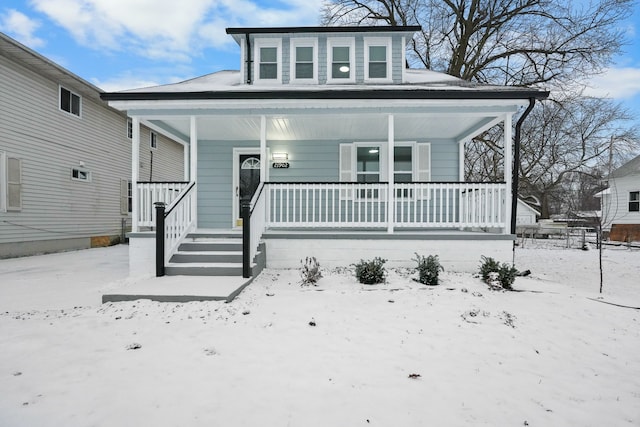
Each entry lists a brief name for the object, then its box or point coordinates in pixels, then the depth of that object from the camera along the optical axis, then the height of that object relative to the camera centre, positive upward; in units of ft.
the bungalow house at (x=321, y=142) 20.06 +5.96
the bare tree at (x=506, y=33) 39.70 +24.34
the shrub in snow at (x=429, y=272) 17.17 -3.18
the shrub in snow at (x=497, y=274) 16.83 -3.32
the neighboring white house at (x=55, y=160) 29.12 +5.53
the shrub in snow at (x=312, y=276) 17.26 -3.45
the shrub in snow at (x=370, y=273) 17.34 -3.32
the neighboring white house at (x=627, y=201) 51.60 +2.18
